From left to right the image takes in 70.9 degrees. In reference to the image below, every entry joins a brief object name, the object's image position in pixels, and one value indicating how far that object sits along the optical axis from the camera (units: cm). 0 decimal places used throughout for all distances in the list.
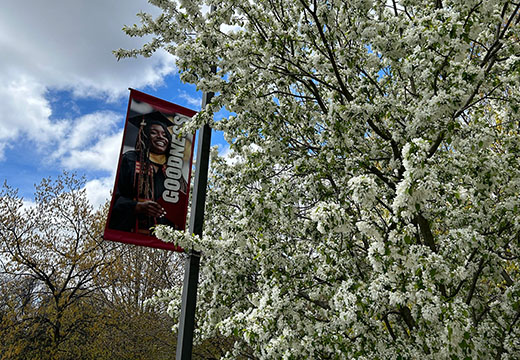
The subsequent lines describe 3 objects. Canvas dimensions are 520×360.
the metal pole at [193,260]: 395
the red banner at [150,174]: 509
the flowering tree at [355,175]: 370
